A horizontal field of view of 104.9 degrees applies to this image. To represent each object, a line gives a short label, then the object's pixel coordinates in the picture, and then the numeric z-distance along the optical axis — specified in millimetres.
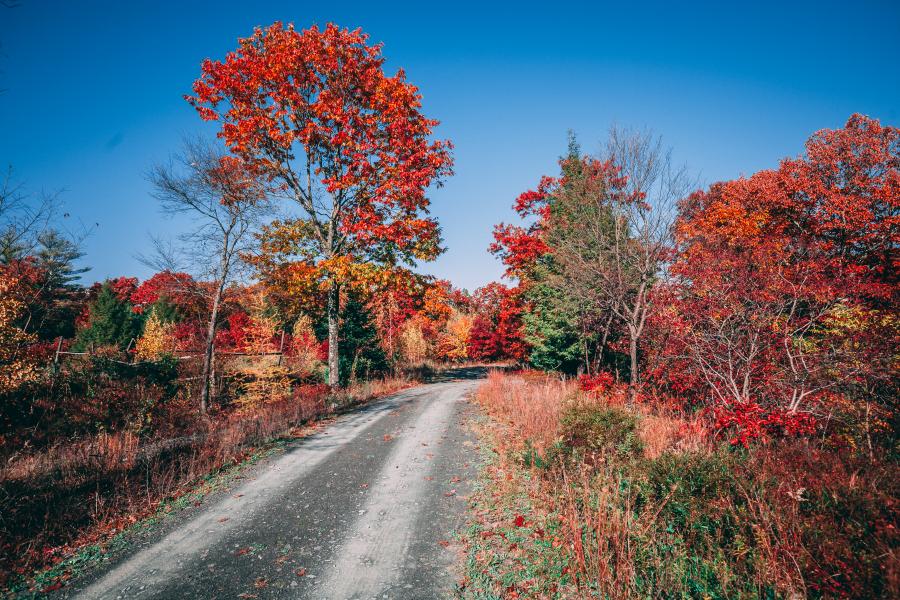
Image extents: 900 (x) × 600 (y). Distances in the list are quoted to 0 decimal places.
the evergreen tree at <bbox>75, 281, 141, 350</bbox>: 30992
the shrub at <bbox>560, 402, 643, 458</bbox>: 6004
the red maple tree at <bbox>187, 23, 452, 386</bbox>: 12852
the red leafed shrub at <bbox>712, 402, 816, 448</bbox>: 5965
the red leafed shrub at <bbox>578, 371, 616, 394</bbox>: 11291
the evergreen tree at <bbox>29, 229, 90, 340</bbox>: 11863
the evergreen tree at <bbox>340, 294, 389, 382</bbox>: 22234
